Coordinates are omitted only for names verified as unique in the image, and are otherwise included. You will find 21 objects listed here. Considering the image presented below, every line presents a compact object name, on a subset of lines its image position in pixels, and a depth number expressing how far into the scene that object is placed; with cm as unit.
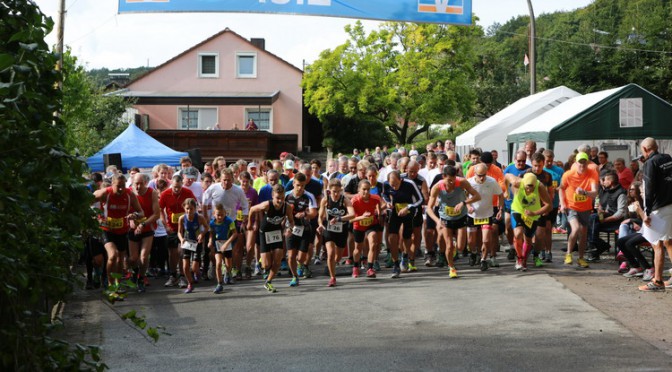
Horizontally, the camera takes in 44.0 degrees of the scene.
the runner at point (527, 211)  1343
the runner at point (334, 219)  1296
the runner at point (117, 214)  1230
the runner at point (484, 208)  1356
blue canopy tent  2348
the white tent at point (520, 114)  2623
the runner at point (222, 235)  1265
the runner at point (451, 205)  1341
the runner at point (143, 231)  1248
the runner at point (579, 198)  1395
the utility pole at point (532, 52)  2512
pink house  5369
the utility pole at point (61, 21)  2369
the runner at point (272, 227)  1238
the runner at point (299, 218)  1274
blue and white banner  1128
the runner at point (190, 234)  1238
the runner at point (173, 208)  1310
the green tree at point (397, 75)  5331
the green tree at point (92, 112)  3275
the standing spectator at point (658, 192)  1115
